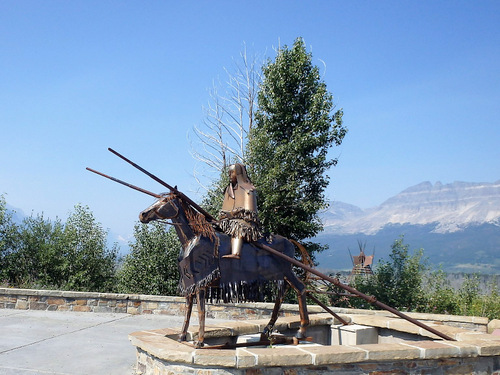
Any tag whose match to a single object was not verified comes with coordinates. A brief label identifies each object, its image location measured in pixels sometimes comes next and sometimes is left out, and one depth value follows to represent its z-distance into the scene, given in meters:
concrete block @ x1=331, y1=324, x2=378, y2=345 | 8.74
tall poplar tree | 14.94
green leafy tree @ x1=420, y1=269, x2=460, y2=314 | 13.40
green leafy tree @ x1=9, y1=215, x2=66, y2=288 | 15.28
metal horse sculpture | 6.74
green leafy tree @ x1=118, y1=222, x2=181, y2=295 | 14.46
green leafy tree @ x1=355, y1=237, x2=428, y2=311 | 13.59
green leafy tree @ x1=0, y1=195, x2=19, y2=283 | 15.17
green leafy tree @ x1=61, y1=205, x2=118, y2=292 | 15.37
